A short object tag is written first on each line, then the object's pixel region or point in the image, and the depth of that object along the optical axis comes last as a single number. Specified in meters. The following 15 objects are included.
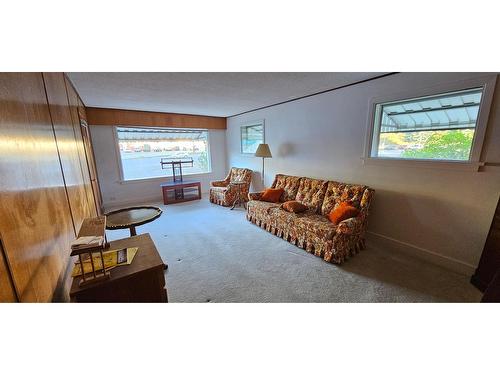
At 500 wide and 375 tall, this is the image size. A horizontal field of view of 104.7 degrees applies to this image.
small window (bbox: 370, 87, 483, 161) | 1.99
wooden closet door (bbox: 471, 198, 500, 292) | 1.78
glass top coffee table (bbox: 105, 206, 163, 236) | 1.79
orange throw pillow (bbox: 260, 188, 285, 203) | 3.58
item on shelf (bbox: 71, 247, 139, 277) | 1.10
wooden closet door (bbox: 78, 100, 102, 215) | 3.07
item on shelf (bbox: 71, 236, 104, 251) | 0.96
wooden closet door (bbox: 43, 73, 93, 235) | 1.59
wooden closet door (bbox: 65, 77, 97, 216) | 2.44
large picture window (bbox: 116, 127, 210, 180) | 4.84
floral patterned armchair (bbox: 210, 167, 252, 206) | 4.54
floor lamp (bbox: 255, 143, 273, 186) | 4.07
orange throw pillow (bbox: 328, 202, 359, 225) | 2.46
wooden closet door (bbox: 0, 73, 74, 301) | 0.78
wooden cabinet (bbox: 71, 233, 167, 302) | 0.99
